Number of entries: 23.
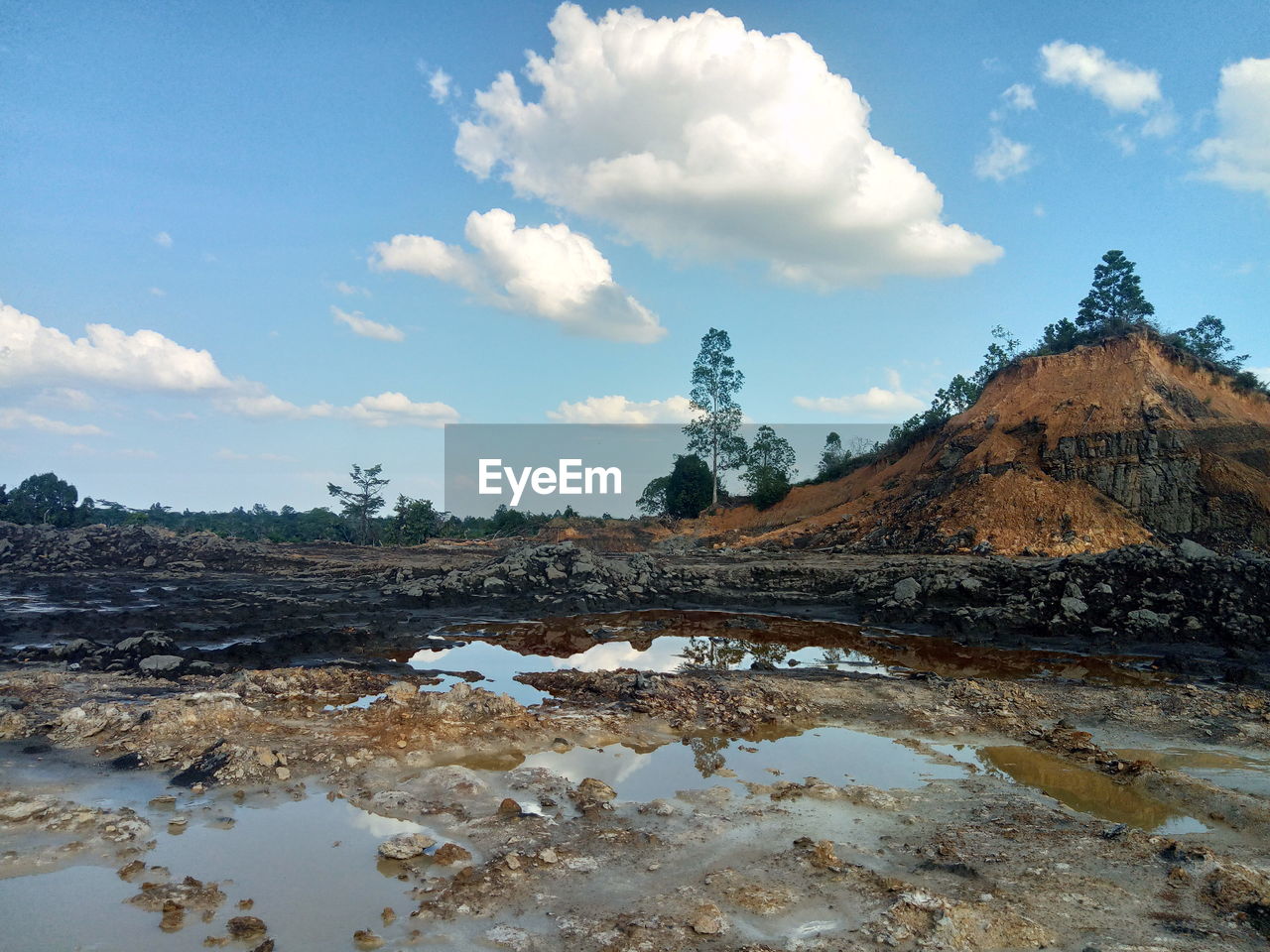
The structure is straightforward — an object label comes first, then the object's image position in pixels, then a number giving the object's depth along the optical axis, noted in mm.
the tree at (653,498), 55625
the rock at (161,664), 9477
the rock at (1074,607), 13328
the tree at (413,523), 46156
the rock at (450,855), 4598
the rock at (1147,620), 12547
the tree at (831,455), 43666
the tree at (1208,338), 46781
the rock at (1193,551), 14005
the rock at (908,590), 15359
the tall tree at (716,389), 43625
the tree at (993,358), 44812
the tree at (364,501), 47750
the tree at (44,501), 41719
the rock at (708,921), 3793
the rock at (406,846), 4645
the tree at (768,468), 39219
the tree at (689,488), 43719
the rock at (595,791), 5660
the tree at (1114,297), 41647
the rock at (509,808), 5336
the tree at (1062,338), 33938
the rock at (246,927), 3794
